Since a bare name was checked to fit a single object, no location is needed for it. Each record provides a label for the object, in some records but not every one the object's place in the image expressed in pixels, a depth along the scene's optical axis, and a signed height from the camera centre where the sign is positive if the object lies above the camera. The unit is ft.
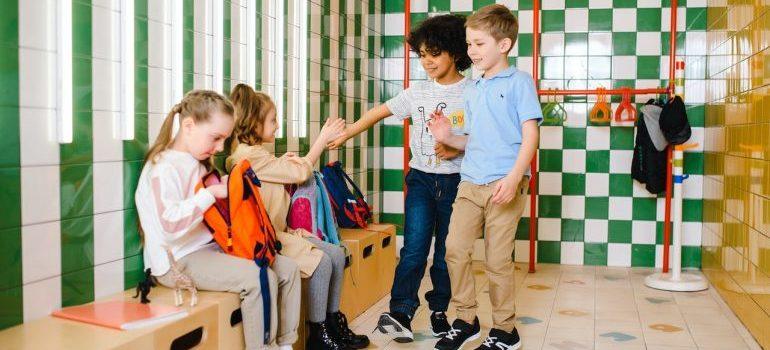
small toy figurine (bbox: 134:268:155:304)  7.04 -1.35
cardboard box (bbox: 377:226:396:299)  11.85 -1.83
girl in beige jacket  8.77 -0.74
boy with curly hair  9.46 -0.38
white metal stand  12.91 -1.98
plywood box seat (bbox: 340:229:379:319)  10.62 -1.72
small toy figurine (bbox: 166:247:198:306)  7.21 -1.28
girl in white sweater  7.27 -0.63
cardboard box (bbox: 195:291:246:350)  7.20 -1.66
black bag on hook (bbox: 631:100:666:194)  13.85 -0.30
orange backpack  7.45 -0.77
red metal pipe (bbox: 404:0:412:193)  14.42 +1.55
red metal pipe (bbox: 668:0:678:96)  13.87 +1.81
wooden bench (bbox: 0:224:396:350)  5.86 -1.52
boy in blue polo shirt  8.61 -0.21
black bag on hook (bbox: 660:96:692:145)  13.06 +0.40
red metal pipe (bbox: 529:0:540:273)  14.21 -0.40
